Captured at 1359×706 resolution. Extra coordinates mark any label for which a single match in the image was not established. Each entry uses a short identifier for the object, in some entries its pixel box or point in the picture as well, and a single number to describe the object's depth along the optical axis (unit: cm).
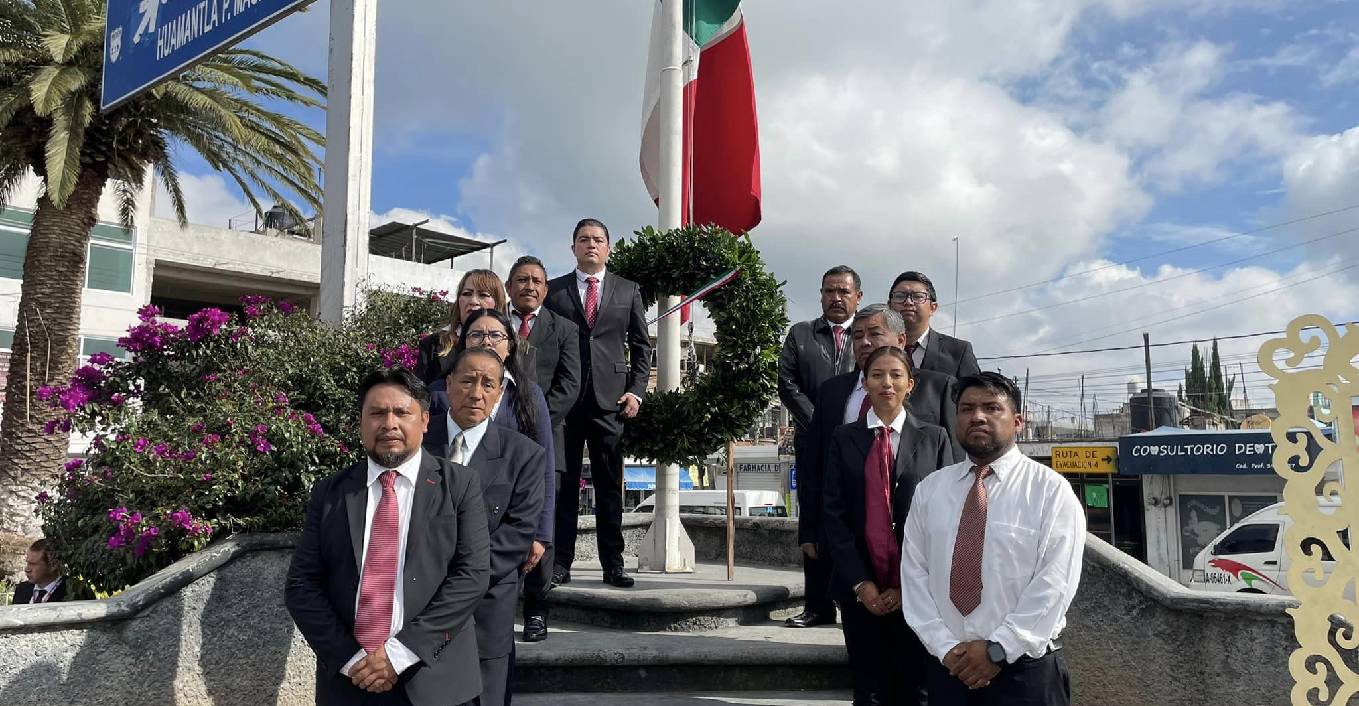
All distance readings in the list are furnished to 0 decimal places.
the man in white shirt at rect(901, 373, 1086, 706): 301
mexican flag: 925
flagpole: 687
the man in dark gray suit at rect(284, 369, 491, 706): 300
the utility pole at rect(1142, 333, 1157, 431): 2993
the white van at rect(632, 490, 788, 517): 3058
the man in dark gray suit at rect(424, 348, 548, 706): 345
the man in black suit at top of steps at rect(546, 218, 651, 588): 568
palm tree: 1191
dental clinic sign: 2241
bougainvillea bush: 445
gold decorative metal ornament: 281
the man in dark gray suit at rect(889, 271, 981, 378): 494
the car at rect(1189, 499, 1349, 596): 1584
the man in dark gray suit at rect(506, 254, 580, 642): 497
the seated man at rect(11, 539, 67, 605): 508
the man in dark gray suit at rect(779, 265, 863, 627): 535
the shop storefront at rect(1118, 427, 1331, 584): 2269
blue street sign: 581
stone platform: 538
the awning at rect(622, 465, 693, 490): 3781
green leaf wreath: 615
